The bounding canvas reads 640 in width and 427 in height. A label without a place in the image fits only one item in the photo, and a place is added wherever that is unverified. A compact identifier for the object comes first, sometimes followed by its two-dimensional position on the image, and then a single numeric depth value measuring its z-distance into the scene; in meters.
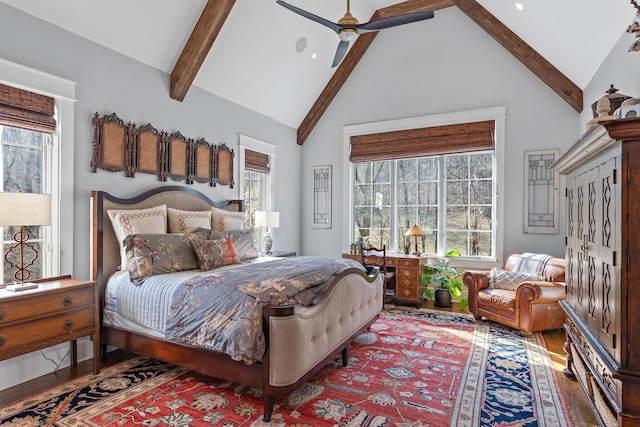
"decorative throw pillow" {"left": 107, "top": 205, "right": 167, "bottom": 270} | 3.30
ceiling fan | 3.07
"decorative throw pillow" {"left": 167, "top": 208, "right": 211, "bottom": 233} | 3.82
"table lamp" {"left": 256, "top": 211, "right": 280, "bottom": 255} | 5.05
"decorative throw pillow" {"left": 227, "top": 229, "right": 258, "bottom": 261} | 3.89
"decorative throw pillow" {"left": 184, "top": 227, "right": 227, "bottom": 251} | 3.40
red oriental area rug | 2.25
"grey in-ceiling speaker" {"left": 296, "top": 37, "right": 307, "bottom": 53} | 5.01
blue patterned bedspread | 2.21
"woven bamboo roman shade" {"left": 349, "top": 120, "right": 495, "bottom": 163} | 5.09
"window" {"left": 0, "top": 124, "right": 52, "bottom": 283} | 2.87
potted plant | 4.92
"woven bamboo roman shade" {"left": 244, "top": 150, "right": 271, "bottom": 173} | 5.37
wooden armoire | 1.60
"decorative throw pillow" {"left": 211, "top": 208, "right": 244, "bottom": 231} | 4.39
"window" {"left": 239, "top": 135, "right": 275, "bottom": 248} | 5.32
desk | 5.04
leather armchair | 3.79
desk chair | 5.09
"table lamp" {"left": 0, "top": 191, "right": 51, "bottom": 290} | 2.37
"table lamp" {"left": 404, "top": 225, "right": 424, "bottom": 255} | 5.31
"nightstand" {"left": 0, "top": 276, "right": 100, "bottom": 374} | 2.33
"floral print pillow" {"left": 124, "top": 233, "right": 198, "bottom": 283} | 3.00
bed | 2.22
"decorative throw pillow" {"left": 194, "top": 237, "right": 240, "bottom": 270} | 3.30
